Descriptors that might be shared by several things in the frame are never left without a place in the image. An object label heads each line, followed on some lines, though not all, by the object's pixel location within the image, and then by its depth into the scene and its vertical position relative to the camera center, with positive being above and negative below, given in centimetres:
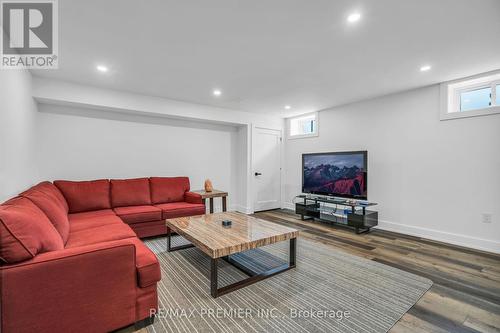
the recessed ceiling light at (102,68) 293 +123
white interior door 552 -12
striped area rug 166 -115
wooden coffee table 200 -72
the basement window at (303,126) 531 +96
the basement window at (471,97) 308 +97
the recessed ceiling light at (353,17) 189 +123
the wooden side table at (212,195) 415 -57
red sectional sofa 126 -70
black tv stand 379 -88
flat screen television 399 -18
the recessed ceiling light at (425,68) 286 +122
